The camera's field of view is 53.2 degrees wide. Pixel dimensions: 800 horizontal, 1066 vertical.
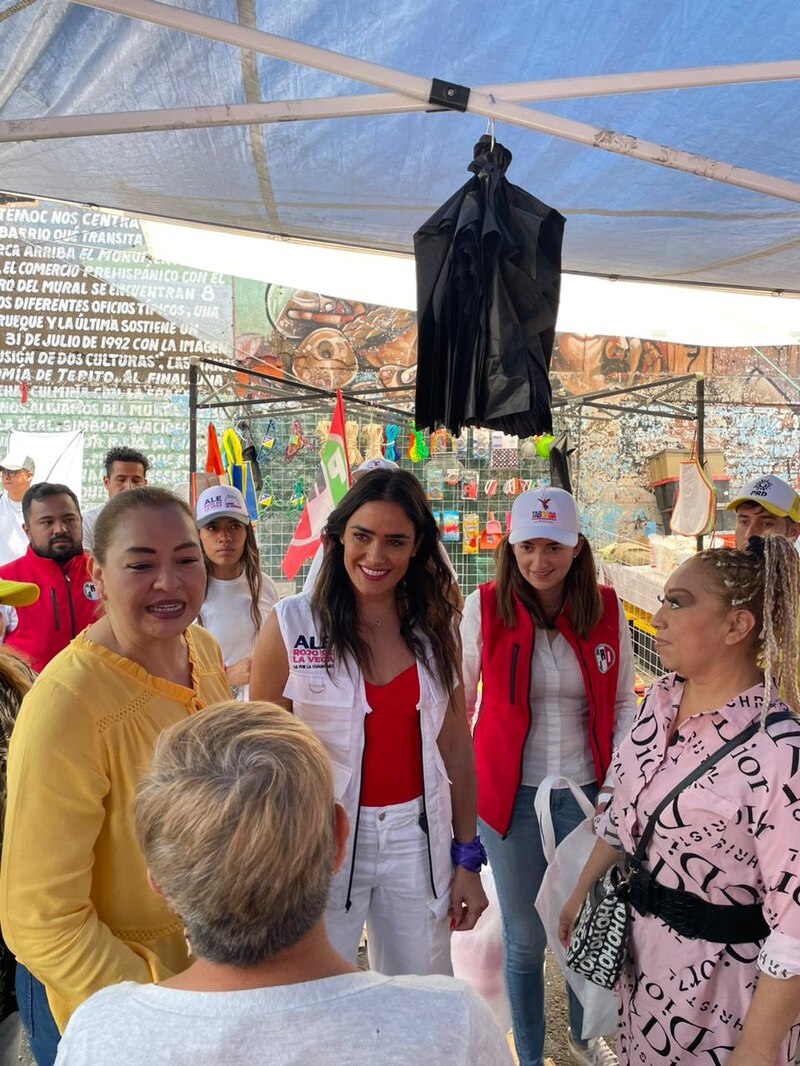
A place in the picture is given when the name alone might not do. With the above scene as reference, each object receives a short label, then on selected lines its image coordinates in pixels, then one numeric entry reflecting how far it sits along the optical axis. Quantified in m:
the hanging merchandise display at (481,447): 7.19
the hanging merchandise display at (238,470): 6.62
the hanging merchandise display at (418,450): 7.13
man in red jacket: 3.38
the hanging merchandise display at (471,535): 7.25
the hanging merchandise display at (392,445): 7.21
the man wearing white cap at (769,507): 3.35
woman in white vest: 1.94
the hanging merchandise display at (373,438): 7.68
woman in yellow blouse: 1.24
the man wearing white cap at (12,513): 6.12
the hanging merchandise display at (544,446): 6.97
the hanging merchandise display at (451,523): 7.18
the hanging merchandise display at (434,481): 7.20
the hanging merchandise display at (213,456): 6.12
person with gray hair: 0.81
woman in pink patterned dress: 1.47
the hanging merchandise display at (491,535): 7.20
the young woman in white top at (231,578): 3.36
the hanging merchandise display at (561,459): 6.45
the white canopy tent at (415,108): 2.13
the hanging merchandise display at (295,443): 7.45
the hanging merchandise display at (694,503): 6.73
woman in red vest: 2.43
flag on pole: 5.27
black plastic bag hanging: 2.23
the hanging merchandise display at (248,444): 7.02
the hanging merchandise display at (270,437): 7.39
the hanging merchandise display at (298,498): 7.39
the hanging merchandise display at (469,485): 7.20
